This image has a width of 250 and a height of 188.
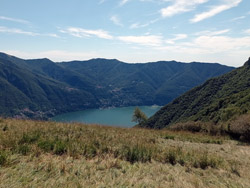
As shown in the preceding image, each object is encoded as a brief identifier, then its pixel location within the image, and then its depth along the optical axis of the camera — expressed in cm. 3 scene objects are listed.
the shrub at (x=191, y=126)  1994
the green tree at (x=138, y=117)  7450
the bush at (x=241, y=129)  1539
